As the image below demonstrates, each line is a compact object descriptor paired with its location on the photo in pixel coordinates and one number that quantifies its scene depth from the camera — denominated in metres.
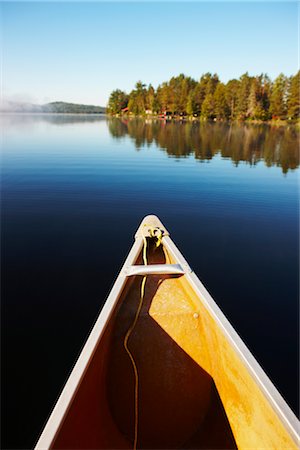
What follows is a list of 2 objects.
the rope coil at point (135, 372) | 2.60
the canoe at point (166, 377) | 2.00
